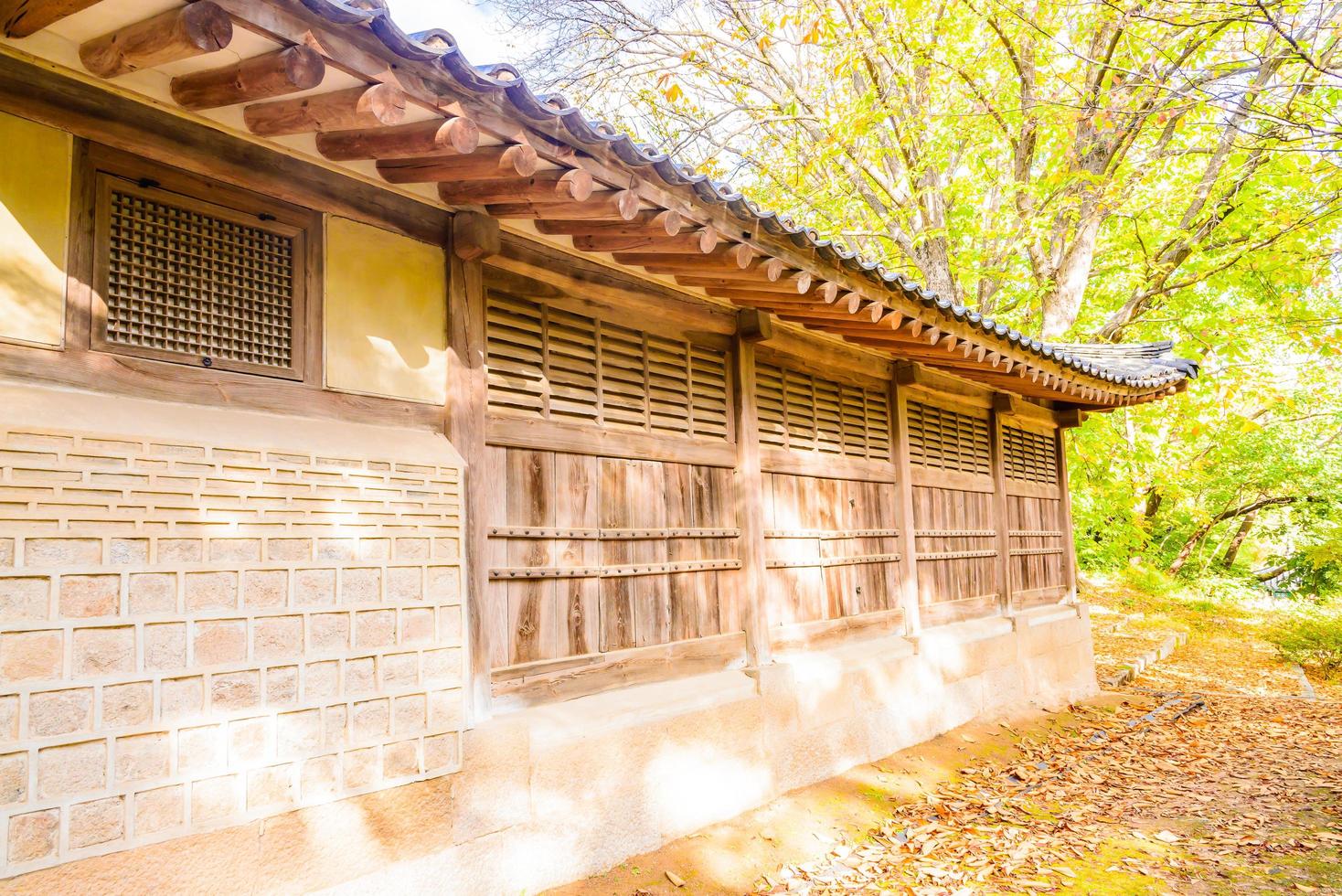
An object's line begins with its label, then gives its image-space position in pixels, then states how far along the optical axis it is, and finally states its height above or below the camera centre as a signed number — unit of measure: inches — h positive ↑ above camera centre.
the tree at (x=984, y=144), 451.8 +229.6
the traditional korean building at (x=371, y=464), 103.8 +12.0
